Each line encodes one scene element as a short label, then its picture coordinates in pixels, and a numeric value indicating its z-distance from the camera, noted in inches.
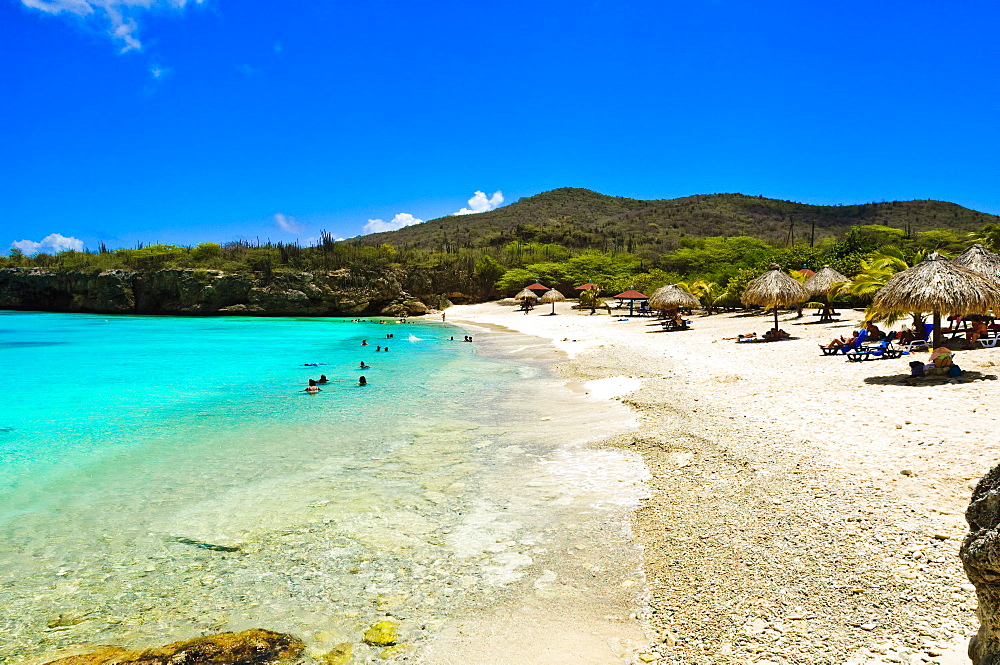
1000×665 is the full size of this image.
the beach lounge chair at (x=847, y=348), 499.2
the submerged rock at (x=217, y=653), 132.3
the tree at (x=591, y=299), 1579.0
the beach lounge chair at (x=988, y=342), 482.6
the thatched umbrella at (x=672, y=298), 1039.0
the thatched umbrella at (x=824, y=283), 872.7
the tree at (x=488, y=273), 2220.7
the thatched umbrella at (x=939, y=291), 420.8
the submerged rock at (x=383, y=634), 139.9
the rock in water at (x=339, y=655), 133.3
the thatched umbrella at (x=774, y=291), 776.9
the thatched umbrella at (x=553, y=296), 1708.9
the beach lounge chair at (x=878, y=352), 479.8
